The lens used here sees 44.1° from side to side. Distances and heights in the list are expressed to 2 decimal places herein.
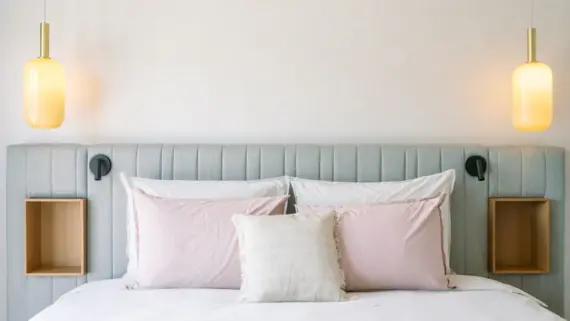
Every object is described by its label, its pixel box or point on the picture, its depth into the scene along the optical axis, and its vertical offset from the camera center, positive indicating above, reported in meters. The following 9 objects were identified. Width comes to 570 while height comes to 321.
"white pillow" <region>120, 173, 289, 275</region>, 2.97 -0.13
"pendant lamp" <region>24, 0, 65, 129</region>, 3.04 +0.30
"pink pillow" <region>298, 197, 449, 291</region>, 2.73 -0.36
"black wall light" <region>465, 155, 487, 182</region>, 3.16 -0.03
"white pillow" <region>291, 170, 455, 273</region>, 2.98 -0.14
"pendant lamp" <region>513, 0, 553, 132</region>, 3.11 +0.28
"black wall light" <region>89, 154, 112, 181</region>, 3.13 -0.03
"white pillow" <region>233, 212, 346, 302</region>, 2.56 -0.38
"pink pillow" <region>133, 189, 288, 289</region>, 2.74 -0.35
